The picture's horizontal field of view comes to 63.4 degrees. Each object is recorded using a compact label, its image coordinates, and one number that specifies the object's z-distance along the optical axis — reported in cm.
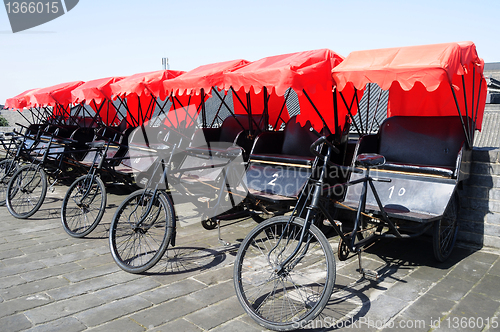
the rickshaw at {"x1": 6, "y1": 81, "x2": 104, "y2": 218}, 601
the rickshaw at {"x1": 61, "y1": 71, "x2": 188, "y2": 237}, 507
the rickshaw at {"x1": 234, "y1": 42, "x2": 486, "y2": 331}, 291
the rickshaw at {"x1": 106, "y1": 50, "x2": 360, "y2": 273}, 394
